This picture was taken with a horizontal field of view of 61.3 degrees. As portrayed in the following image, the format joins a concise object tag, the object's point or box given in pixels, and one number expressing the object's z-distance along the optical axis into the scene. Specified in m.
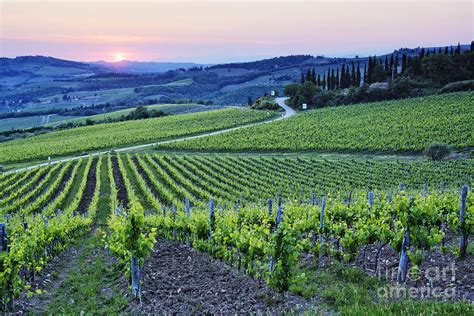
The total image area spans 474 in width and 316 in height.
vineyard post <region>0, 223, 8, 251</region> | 9.70
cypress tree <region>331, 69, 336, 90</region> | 107.69
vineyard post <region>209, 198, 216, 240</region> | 13.71
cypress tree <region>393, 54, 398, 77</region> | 95.31
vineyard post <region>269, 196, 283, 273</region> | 10.92
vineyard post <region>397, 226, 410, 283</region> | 9.52
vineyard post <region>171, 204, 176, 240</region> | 17.02
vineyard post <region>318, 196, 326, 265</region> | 12.26
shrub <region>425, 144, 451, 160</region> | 40.38
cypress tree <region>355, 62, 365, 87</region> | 101.84
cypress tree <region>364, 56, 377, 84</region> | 96.16
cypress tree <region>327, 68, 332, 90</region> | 107.11
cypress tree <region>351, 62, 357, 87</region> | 102.09
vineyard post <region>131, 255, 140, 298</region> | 10.27
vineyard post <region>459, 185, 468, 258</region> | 10.39
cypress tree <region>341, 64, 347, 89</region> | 104.75
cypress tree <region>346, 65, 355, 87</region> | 104.03
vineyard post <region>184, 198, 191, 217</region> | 17.19
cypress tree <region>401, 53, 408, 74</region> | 93.21
